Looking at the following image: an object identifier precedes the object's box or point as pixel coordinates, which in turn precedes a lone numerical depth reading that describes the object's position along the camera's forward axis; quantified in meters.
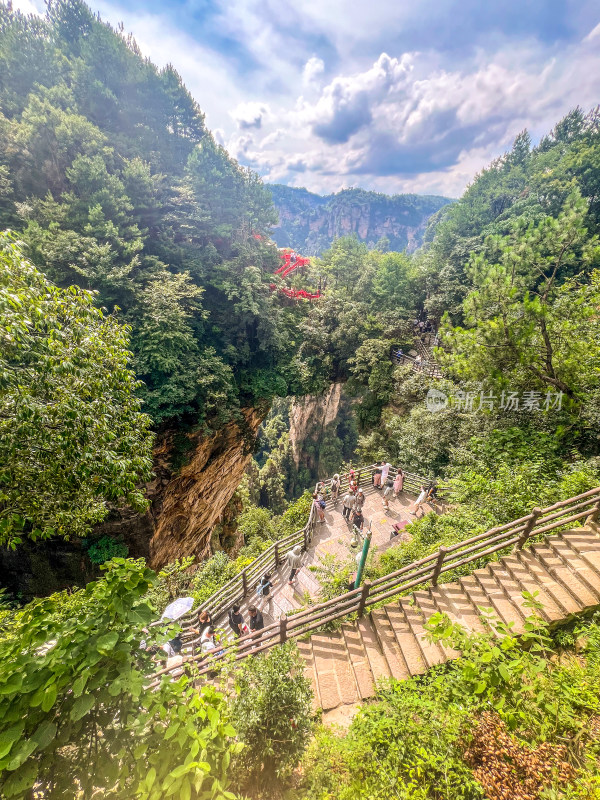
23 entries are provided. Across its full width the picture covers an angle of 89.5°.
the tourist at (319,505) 10.46
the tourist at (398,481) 11.55
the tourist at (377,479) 12.16
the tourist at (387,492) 11.03
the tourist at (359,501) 10.22
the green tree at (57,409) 3.51
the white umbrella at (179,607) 6.44
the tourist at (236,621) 6.84
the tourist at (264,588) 7.85
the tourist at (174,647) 6.54
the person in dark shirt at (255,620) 6.53
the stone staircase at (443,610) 4.30
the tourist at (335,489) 11.60
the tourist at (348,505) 10.60
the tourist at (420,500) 10.38
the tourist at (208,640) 6.07
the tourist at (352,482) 11.31
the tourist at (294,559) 8.41
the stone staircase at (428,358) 16.30
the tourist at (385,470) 11.77
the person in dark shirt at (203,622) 7.15
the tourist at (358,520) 9.92
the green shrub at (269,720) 3.12
